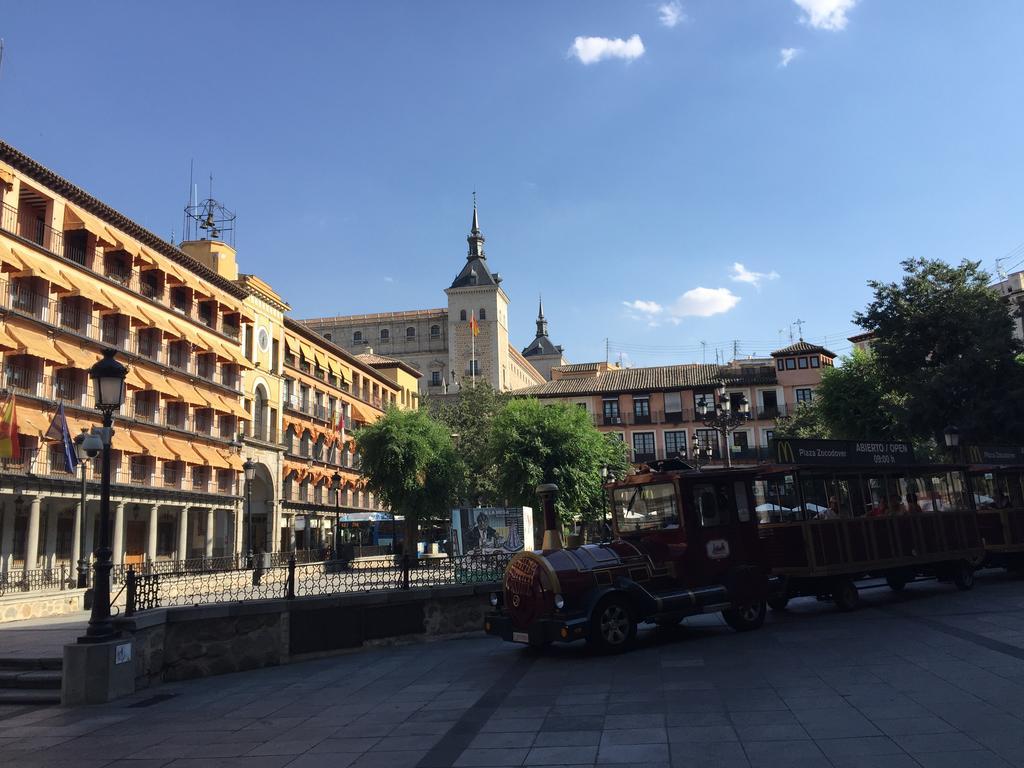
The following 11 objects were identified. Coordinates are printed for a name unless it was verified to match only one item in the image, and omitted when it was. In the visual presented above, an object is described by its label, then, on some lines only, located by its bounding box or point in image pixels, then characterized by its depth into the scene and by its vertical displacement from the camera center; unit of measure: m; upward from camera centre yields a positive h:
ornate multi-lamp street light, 21.89 +2.96
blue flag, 26.81 +4.15
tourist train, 11.84 -0.53
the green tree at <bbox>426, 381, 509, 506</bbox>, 51.88 +7.41
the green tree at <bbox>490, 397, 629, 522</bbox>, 39.59 +3.53
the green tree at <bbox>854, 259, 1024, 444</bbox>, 31.45 +6.73
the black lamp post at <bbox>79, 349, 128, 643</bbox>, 10.42 +0.76
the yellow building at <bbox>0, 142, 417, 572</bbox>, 30.38 +8.21
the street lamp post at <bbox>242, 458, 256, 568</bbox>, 28.38 +2.64
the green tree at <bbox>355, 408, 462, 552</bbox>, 43.81 +3.79
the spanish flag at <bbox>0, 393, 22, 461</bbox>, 25.91 +4.12
